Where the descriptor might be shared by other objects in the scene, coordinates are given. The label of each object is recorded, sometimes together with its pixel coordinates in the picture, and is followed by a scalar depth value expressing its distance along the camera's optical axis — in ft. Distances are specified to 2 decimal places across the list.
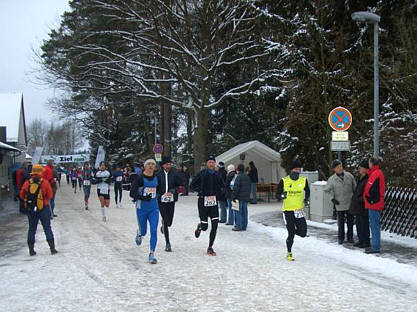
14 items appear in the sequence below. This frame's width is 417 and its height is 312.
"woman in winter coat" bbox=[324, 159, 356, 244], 38.19
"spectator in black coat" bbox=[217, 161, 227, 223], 54.39
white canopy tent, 87.30
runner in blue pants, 31.63
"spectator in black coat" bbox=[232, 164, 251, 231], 46.42
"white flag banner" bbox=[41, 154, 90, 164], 186.39
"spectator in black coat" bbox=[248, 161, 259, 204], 75.77
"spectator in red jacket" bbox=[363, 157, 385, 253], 33.71
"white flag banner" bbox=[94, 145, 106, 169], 152.93
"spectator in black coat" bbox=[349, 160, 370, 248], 36.09
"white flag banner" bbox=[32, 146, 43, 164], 102.49
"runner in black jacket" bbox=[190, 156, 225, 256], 34.24
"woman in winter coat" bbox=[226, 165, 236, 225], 51.63
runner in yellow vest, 31.96
